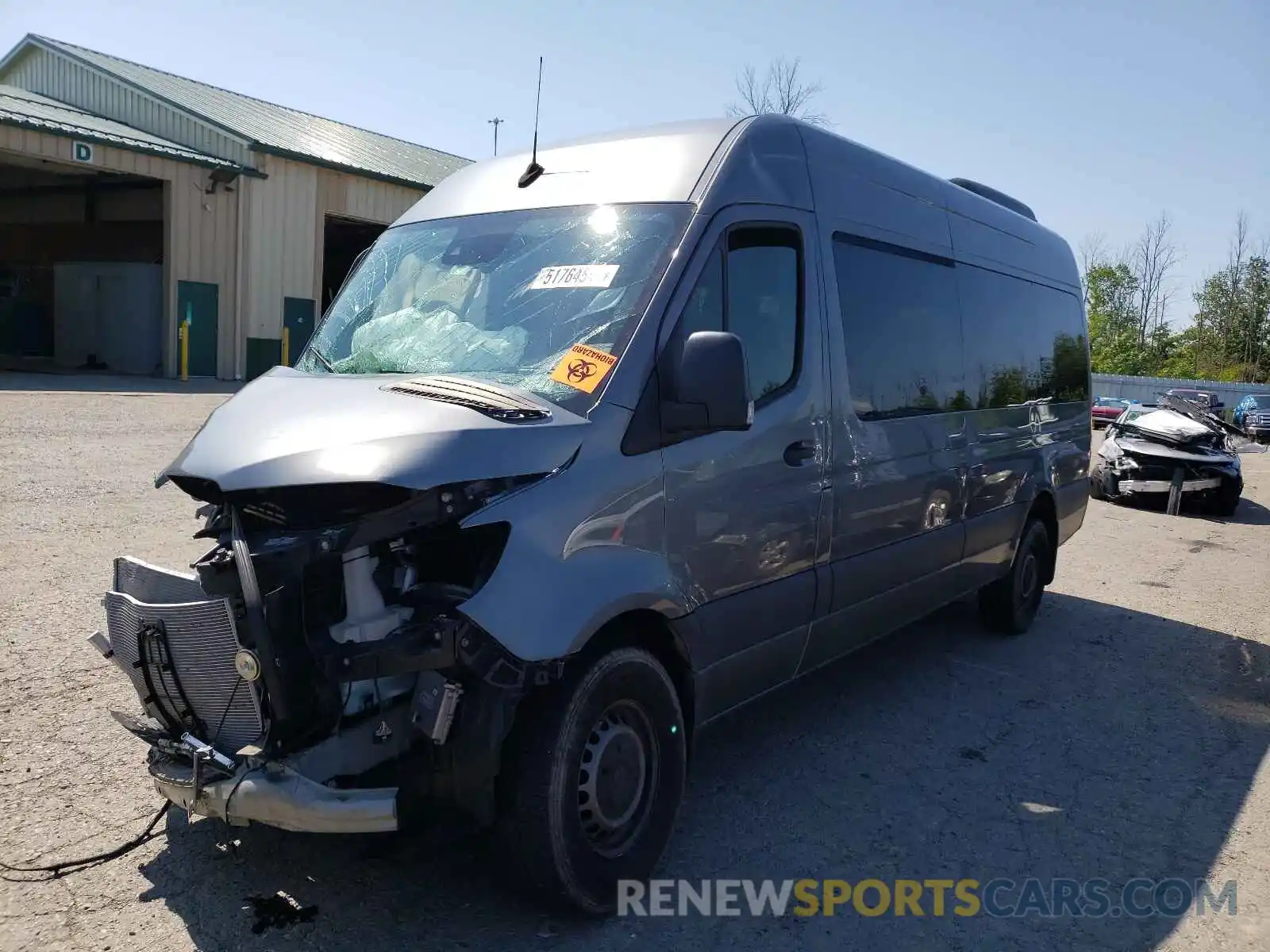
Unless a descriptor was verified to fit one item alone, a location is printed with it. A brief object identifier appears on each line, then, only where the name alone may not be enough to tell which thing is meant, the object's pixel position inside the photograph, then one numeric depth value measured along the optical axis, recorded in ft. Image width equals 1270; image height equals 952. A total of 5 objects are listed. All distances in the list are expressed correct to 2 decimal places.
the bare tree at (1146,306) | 199.28
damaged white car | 47.67
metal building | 73.31
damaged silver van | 9.50
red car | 115.96
